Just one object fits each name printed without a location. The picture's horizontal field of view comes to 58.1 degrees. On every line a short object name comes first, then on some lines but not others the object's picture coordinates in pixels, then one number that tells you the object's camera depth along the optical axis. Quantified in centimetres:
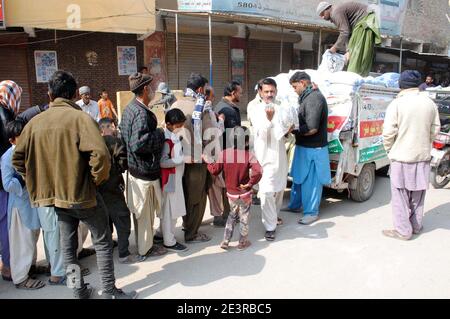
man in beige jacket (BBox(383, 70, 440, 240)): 446
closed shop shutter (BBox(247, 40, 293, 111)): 1631
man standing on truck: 634
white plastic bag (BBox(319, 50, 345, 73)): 621
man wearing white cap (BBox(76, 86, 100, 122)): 763
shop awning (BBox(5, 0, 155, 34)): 995
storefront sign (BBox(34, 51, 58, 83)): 1153
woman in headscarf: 353
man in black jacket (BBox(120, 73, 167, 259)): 377
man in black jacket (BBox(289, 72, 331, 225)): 490
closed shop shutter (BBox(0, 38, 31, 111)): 1112
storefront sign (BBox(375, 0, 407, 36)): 1725
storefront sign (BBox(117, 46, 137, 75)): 1285
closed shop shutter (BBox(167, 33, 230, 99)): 1396
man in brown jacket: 293
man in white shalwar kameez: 445
